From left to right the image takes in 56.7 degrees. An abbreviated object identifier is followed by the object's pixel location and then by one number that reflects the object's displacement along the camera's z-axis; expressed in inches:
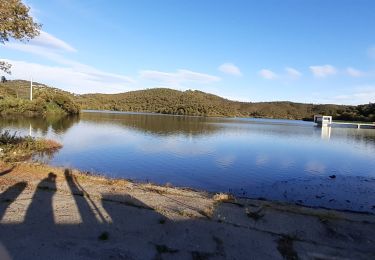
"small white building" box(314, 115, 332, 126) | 5252.0
